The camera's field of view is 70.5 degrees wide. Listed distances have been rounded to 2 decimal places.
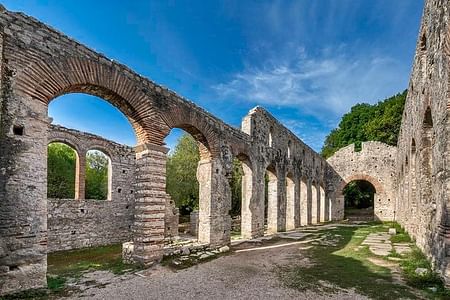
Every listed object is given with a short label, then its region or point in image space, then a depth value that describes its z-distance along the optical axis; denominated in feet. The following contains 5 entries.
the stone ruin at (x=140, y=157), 17.22
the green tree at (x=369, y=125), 101.45
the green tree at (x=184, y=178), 71.51
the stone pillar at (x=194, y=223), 52.03
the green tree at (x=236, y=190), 72.02
